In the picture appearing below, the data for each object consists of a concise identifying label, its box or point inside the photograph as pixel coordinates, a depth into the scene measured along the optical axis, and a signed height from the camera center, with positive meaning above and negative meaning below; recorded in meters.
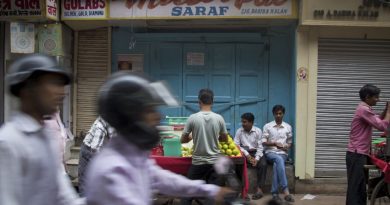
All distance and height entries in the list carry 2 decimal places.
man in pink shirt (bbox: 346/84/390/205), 6.16 -0.66
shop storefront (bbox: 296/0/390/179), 8.59 +0.08
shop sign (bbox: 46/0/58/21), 8.41 +1.17
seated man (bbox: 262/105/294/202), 8.14 -0.78
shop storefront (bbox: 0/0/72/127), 8.39 +0.89
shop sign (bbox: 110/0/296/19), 8.61 +1.24
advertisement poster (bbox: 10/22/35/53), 8.59 +0.74
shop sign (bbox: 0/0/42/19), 8.34 +1.17
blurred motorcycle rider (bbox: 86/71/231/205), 2.09 -0.23
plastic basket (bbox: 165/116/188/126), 7.66 -0.49
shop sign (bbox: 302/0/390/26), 8.27 +1.17
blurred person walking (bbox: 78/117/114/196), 5.09 -0.54
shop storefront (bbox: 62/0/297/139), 9.20 +0.51
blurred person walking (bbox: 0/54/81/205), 2.19 -0.22
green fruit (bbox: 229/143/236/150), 6.85 -0.74
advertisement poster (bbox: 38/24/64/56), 8.73 +0.73
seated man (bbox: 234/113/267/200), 8.27 -0.88
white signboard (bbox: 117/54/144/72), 9.45 +0.43
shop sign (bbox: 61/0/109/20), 8.85 +1.23
